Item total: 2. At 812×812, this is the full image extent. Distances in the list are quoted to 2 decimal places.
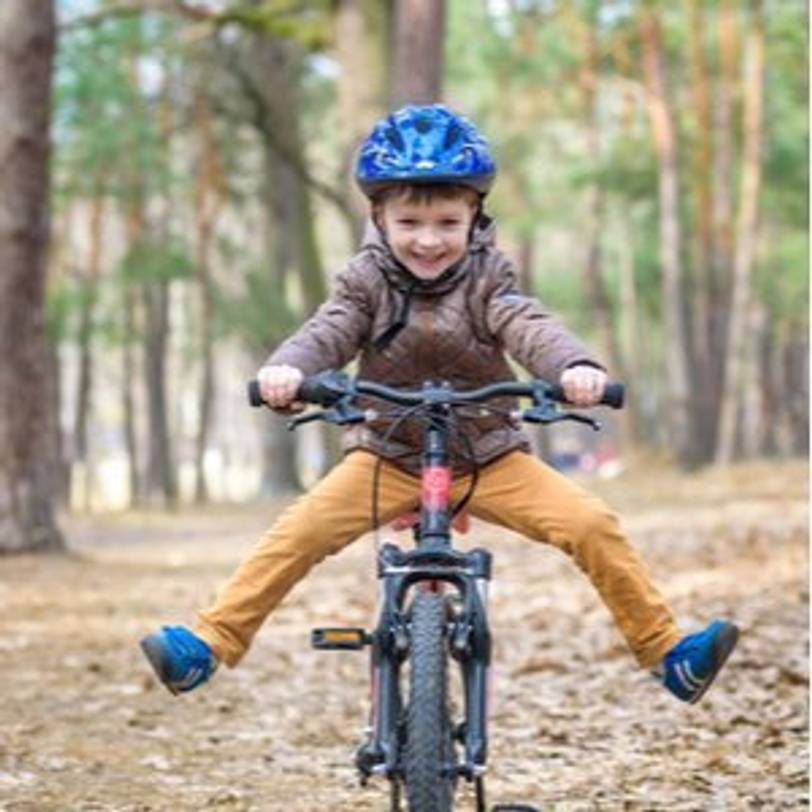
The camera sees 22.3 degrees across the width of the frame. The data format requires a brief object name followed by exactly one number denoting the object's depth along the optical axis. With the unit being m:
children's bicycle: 5.15
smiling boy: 5.55
